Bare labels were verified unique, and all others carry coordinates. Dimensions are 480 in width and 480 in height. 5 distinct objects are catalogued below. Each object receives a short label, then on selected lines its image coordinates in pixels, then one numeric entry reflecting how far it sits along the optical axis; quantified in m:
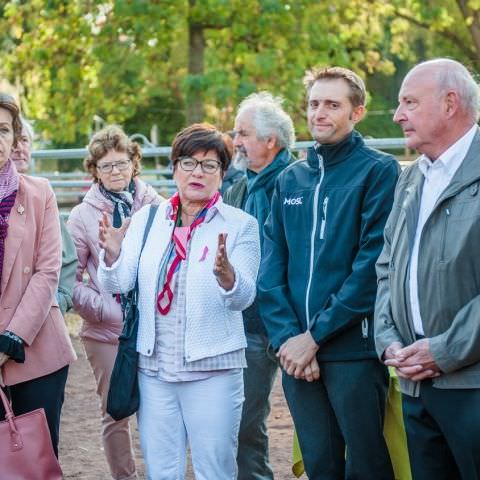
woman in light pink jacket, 6.06
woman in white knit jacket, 4.65
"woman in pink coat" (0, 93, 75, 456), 4.78
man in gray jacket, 3.92
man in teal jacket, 4.67
